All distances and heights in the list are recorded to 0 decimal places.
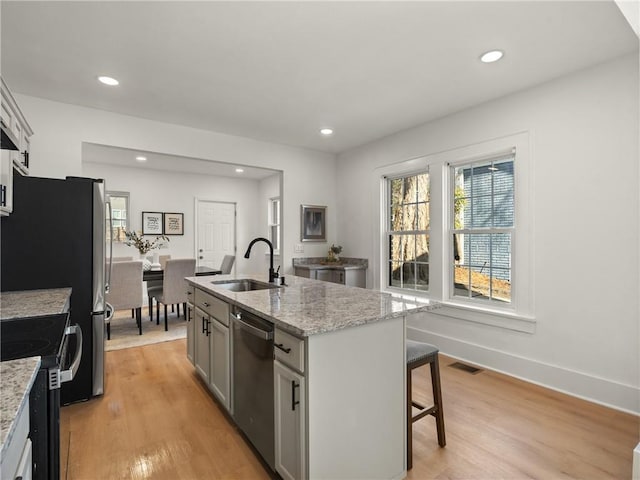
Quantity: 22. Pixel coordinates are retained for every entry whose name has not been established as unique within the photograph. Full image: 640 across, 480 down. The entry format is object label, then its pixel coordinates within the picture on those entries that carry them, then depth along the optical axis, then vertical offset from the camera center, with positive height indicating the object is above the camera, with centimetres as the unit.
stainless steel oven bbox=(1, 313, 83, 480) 98 -43
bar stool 186 -78
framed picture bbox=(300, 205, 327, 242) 482 +27
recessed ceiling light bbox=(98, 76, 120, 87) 274 +132
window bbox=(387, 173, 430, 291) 396 +12
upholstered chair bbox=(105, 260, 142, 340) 419 -55
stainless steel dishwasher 172 -76
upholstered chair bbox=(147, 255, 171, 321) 512 -66
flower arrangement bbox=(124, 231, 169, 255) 519 +2
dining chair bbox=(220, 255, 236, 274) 575 -37
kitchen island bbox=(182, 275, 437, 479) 145 -66
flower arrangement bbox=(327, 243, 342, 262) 486 -18
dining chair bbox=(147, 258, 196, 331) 455 -53
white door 682 +21
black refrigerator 234 -6
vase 511 -31
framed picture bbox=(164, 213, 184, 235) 643 +36
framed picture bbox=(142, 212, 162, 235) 621 +35
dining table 483 -46
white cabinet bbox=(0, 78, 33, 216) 199 +63
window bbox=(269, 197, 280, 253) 709 +46
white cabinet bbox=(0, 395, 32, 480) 67 -47
